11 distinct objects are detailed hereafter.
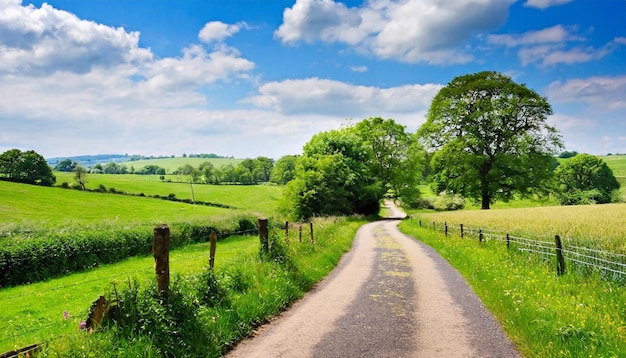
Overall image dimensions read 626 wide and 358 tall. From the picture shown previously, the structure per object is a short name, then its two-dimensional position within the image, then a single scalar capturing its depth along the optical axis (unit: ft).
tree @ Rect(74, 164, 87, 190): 293.20
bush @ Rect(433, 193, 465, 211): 221.87
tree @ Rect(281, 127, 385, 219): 165.37
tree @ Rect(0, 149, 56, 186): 264.72
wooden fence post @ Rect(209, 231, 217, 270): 36.01
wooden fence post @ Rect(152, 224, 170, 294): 25.54
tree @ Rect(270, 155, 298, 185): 451.12
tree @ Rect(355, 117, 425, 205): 207.31
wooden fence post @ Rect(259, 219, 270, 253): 45.44
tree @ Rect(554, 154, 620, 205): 247.09
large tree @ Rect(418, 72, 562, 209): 151.64
